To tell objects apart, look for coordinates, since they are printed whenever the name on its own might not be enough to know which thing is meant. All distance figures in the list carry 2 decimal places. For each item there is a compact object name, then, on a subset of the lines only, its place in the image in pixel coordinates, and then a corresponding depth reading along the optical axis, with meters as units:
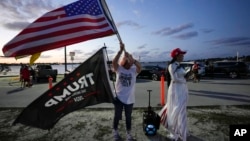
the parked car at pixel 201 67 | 14.69
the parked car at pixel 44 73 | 14.26
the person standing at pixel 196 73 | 11.69
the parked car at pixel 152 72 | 14.22
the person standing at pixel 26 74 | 10.70
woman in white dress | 3.03
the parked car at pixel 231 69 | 15.40
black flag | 2.42
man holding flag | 3.06
